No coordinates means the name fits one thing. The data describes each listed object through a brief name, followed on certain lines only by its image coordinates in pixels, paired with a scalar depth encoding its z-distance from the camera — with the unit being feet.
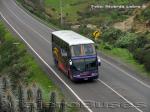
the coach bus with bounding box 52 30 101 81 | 113.50
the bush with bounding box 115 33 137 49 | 163.60
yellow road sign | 186.78
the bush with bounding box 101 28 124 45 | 185.55
